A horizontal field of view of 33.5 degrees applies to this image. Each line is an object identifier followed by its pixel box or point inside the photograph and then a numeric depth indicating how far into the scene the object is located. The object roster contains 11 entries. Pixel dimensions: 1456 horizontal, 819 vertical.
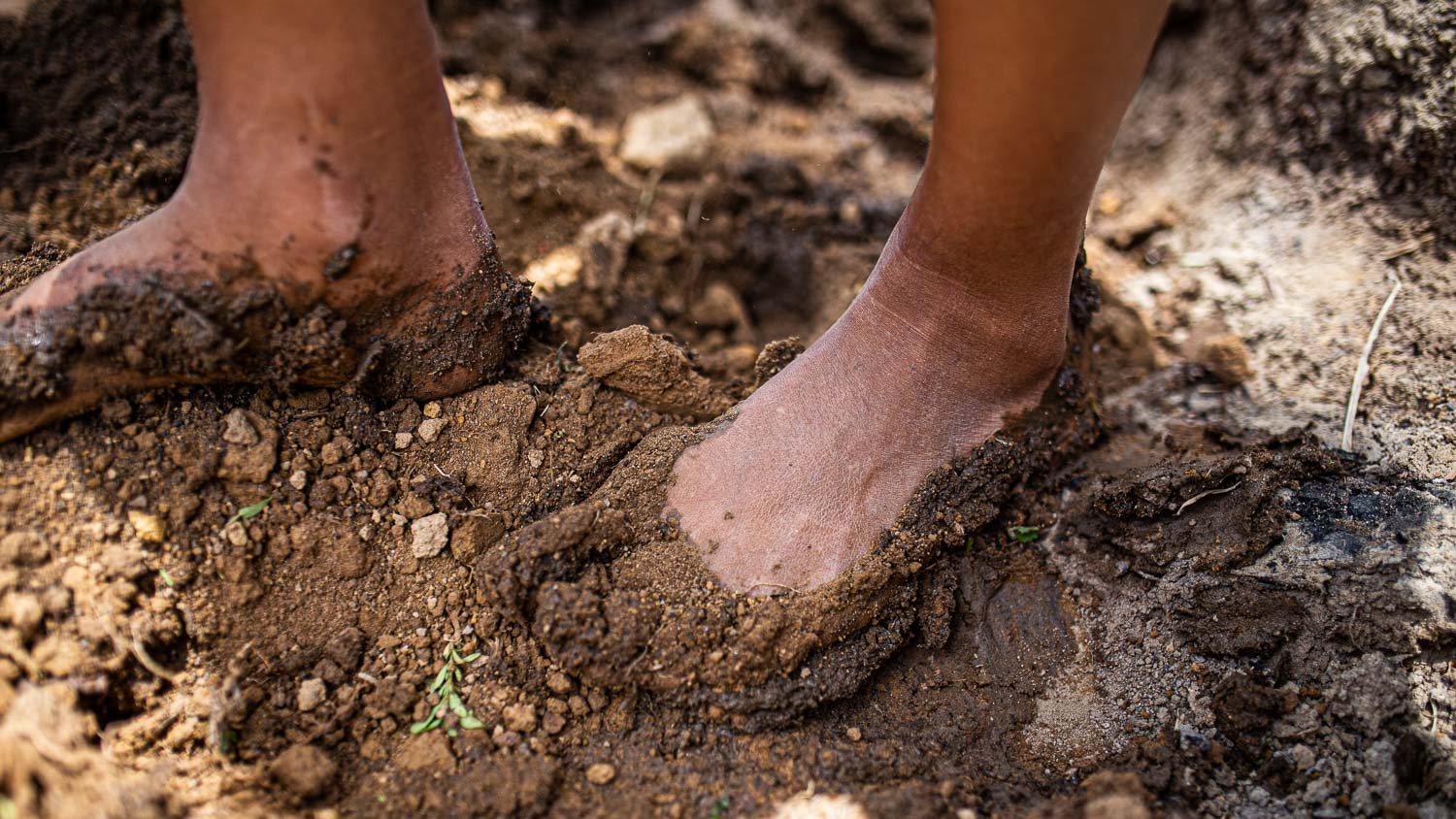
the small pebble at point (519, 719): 1.01
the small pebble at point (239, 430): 1.04
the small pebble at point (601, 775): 1.00
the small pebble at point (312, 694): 1.01
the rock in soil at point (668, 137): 1.32
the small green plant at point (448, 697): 1.01
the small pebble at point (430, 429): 1.07
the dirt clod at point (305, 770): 0.98
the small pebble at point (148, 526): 1.01
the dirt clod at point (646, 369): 1.09
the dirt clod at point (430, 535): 1.05
